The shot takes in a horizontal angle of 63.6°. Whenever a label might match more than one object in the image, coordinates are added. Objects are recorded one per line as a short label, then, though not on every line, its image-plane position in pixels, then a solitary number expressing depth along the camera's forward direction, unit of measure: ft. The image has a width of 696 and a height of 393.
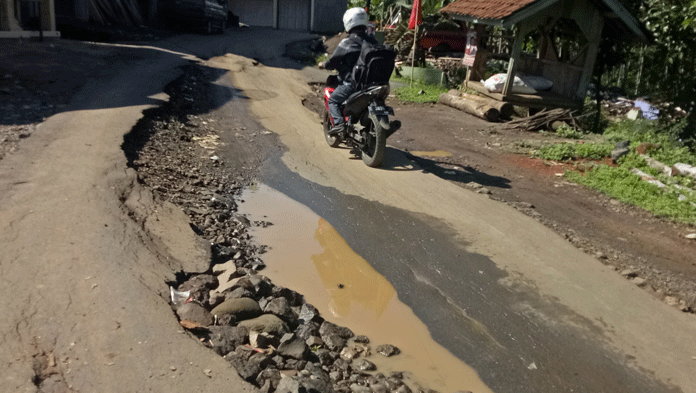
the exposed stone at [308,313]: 13.32
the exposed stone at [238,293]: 13.23
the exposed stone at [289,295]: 14.03
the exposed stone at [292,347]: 11.39
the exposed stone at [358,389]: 10.77
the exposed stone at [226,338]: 11.02
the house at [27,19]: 45.50
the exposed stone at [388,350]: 12.37
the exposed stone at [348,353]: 12.08
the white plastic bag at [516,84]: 43.62
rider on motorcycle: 25.31
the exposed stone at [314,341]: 12.27
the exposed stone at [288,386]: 9.72
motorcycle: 24.67
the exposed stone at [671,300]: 15.11
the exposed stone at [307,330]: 12.59
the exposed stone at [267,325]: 12.04
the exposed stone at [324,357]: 11.59
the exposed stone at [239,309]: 12.44
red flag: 51.01
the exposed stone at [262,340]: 11.48
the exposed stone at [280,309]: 13.03
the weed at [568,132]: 36.11
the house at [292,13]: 118.93
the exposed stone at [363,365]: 11.71
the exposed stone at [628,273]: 16.49
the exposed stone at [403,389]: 10.97
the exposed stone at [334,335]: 12.35
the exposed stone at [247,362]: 10.23
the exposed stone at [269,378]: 10.08
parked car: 78.07
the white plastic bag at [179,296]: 12.58
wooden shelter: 39.32
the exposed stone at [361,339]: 12.82
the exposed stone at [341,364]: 11.54
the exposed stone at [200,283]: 13.35
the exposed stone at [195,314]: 11.84
